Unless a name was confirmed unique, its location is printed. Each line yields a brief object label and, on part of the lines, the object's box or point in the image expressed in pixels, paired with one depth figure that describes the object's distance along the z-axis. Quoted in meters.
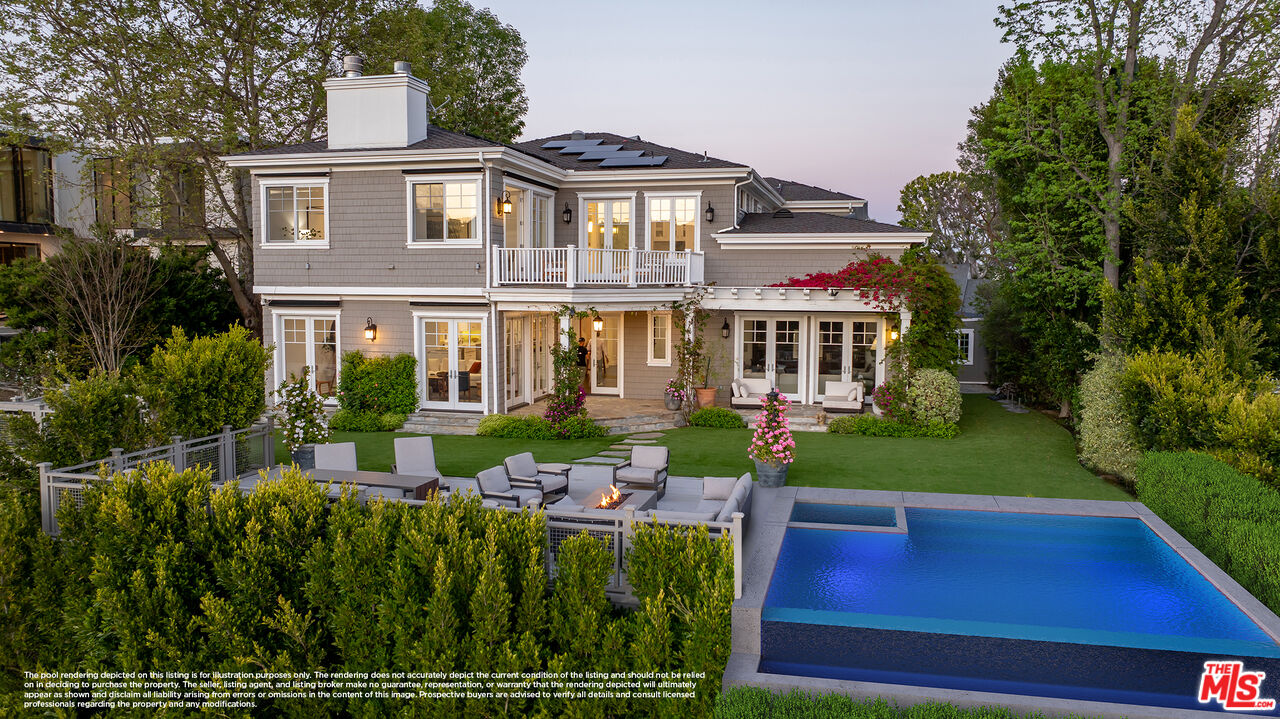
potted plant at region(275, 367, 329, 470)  13.31
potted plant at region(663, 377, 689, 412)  18.41
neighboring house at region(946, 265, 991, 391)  28.06
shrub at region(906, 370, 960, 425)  17.12
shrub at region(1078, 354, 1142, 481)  13.24
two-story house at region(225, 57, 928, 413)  17.81
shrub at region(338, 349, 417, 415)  18.16
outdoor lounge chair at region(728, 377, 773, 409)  19.31
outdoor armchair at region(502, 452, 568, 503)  11.20
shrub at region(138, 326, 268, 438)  10.88
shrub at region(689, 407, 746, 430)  18.03
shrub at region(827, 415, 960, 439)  16.86
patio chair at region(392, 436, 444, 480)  12.46
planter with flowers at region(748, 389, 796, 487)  12.07
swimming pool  6.95
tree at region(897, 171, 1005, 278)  41.31
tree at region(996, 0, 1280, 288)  15.70
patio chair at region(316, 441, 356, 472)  12.13
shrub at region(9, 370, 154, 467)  9.48
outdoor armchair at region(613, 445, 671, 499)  11.50
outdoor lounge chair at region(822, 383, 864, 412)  18.53
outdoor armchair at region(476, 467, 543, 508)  10.47
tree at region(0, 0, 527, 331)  21.19
